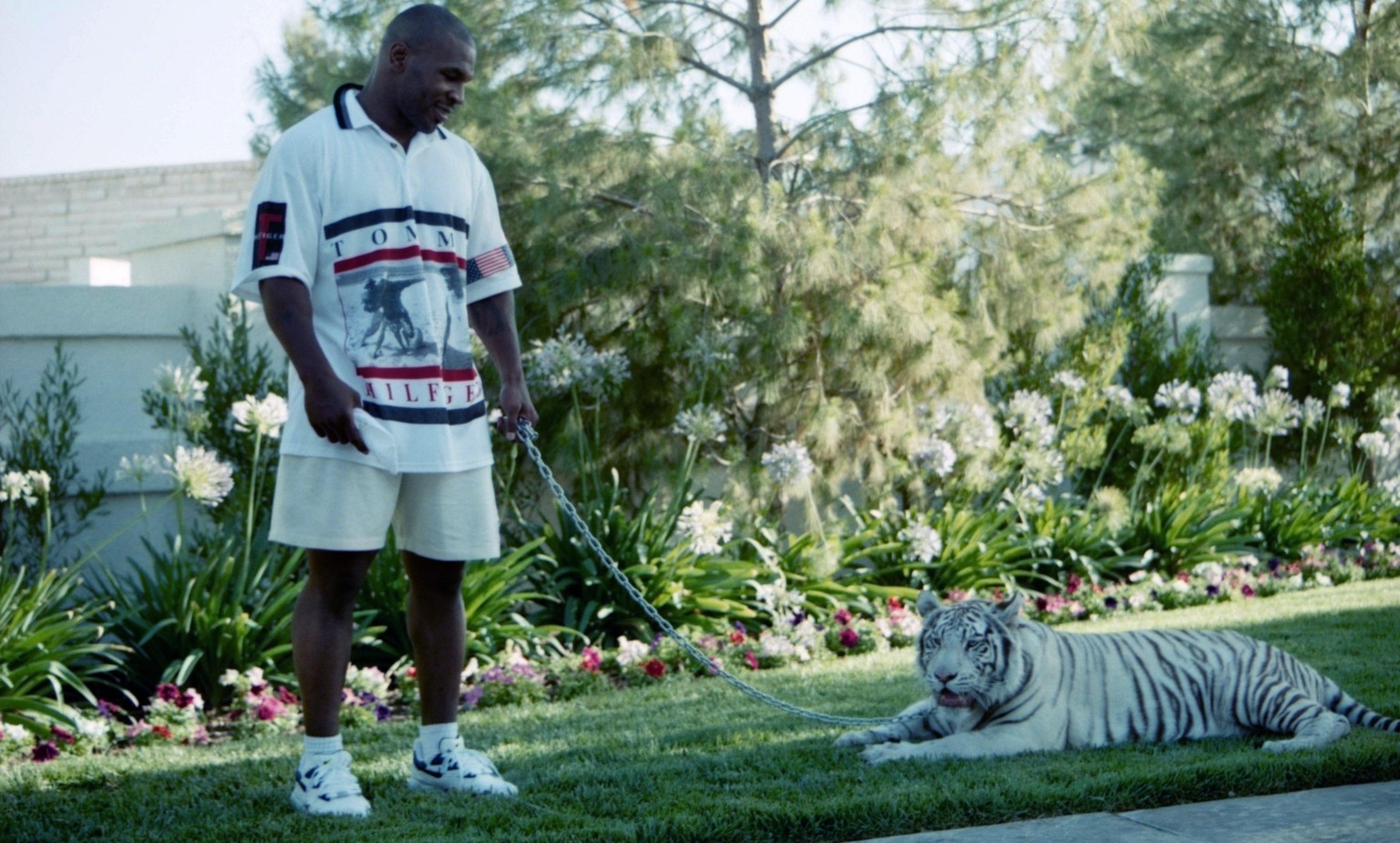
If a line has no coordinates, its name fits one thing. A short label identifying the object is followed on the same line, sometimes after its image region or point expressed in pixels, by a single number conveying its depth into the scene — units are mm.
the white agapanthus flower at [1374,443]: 9844
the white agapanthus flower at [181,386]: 5879
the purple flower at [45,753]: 4855
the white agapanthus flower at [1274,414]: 9352
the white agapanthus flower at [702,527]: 6711
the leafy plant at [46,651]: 5188
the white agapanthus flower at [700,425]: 7207
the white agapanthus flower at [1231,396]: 9242
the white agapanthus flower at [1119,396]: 9289
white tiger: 4152
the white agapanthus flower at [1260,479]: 9430
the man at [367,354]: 3447
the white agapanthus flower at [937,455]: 7891
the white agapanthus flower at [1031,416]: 8375
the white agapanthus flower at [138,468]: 5875
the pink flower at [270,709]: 5422
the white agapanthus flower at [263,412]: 5785
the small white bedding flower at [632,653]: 6324
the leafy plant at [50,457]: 6727
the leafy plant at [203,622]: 5777
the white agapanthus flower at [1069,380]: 8797
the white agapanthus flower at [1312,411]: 9633
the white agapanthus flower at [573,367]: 7219
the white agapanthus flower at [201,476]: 5625
